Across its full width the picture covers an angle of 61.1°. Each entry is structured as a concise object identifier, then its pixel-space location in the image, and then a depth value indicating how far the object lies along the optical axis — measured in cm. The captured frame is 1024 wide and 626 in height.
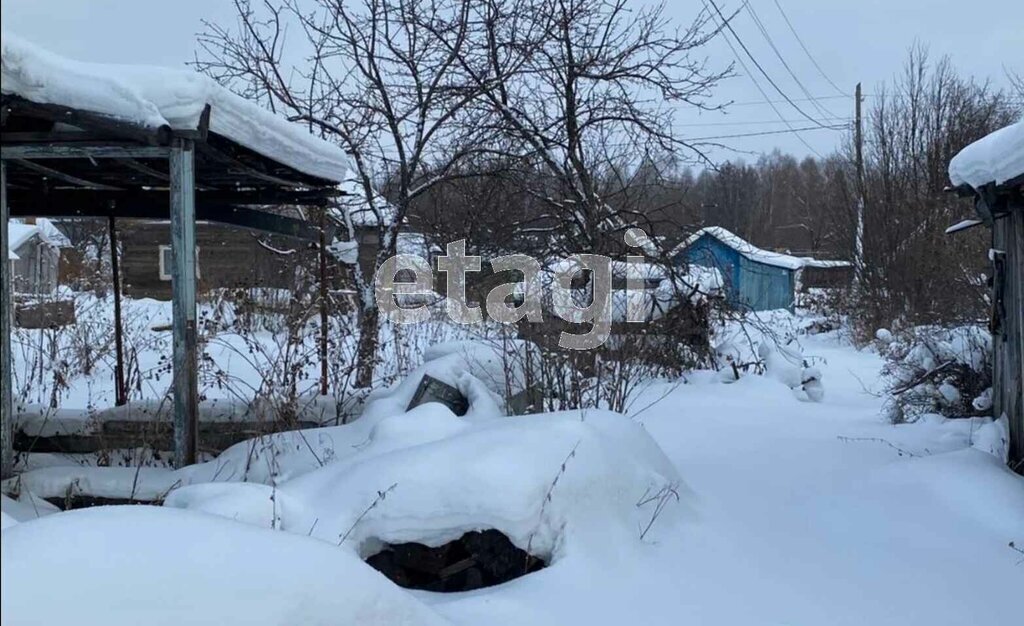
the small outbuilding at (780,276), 2327
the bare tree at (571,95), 988
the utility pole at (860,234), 1961
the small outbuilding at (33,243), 2091
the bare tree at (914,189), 1733
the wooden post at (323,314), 672
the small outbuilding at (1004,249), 535
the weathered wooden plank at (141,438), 566
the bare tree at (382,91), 949
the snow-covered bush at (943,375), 834
